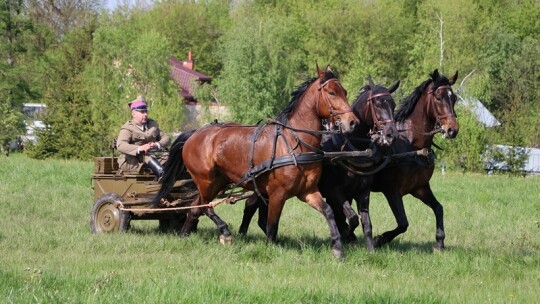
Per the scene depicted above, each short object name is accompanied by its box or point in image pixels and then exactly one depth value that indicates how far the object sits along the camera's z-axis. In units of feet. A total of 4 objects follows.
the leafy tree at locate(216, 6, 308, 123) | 187.83
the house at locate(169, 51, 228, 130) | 193.40
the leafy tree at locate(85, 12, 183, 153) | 163.53
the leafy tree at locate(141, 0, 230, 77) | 265.34
